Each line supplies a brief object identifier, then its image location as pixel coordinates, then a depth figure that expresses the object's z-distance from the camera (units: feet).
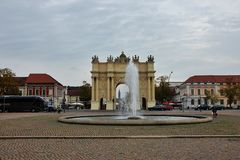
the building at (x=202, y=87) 280.96
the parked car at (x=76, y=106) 240.38
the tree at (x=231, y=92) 223.95
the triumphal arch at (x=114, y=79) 208.95
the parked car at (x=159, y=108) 178.28
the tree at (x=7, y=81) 194.60
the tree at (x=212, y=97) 253.83
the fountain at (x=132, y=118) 51.03
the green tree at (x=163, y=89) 252.16
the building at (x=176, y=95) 349.48
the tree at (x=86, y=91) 297.27
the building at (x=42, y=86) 262.92
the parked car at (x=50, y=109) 170.45
